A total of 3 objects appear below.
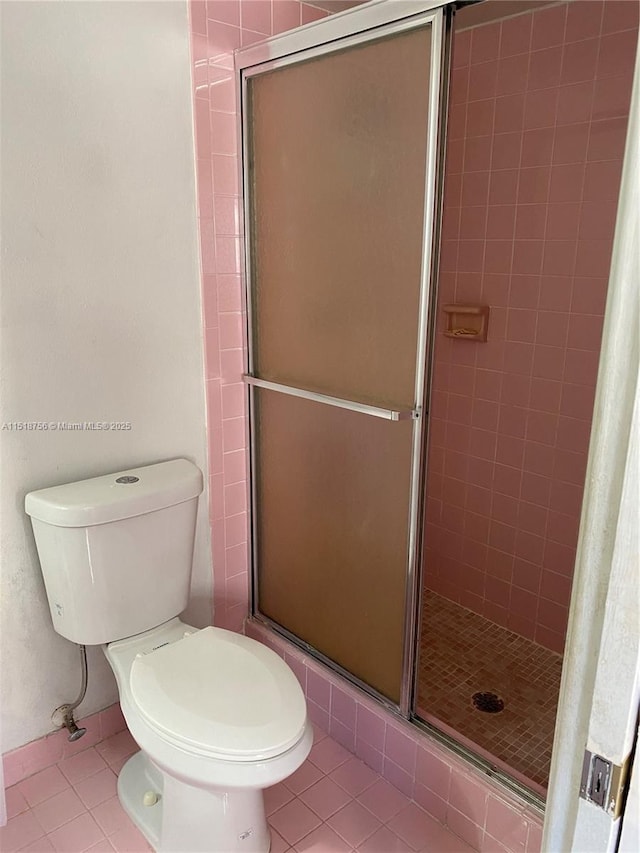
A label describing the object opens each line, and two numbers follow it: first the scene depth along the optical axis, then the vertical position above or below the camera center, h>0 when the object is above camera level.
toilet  1.41 -0.95
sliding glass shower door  1.53 -0.17
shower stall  1.58 -0.22
